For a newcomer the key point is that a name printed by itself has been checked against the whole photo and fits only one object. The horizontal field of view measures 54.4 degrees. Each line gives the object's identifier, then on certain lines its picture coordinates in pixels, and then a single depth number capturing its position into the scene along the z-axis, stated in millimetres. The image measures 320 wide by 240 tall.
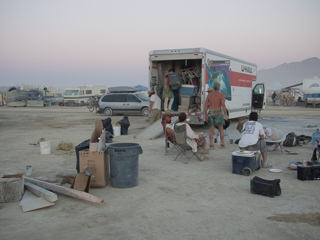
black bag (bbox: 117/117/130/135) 11703
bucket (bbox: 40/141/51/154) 8148
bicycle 26172
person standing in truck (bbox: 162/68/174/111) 11797
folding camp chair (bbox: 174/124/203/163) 7020
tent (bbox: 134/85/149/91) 41562
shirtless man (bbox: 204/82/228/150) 8688
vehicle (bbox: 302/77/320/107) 30734
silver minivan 20122
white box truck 11375
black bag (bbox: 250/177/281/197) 4801
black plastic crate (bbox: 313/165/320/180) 5670
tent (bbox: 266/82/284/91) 43438
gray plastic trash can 5219
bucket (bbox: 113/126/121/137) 11422
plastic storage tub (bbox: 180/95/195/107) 12023
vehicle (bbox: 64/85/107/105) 36719
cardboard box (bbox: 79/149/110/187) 5355
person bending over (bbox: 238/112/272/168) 6477
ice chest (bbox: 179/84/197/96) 11961
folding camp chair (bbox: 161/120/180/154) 7525
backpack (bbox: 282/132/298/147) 8898
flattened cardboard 4938
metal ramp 10703
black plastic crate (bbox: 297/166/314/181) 5648
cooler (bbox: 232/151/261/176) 6020
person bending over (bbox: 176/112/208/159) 7070
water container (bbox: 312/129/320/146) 8662
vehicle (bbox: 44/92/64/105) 39256
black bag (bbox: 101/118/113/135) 10742
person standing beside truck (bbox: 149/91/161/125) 11914
